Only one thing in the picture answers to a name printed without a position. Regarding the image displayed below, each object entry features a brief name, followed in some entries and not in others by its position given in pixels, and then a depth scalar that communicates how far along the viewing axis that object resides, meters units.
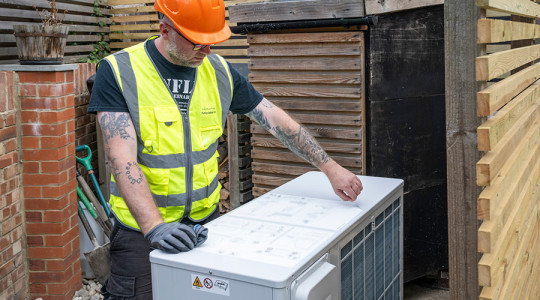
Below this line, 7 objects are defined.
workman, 2.74
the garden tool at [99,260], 5.51
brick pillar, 4.81
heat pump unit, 2.05
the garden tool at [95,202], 5.92
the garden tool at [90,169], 5.97
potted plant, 5.05
